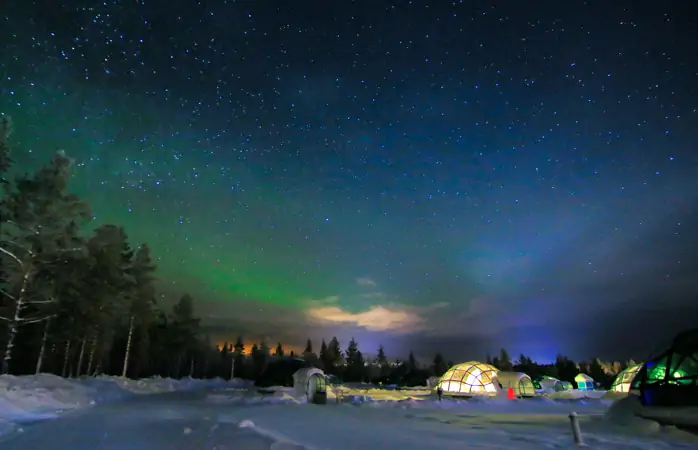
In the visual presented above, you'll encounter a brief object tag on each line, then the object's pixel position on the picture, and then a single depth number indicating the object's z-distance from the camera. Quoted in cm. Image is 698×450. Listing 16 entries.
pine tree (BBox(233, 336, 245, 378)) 13088
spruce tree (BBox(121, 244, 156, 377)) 4747
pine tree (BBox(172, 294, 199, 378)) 6706
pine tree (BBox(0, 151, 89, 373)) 2511
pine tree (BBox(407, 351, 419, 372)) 17078
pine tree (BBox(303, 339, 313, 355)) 14781
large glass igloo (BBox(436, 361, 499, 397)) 4431
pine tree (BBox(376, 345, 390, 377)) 14180
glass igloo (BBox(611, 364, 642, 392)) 4797
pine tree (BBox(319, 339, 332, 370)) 12688
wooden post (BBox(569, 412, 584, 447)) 1100
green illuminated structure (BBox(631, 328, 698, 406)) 1528
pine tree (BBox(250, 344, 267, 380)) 12744
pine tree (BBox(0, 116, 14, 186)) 2272
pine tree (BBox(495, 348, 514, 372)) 15204
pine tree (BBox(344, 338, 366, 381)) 12444
